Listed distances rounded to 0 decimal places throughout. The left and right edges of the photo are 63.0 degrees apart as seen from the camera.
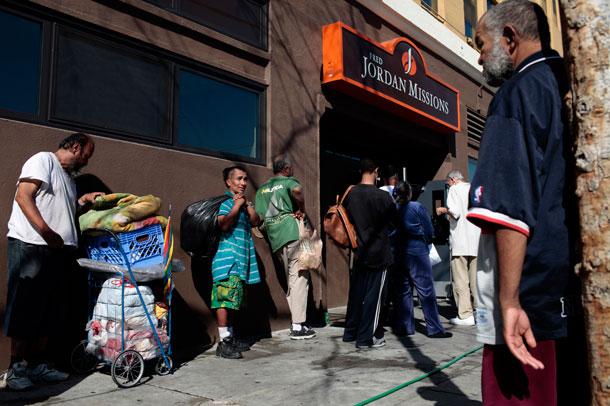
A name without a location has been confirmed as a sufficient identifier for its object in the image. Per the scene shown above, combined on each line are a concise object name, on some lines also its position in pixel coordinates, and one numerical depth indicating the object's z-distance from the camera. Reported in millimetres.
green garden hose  3441
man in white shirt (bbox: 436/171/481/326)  6855
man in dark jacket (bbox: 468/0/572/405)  1636
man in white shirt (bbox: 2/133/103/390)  3738
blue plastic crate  4156
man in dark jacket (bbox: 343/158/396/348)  5336
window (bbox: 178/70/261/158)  5773
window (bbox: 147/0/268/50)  5762
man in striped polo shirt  4887
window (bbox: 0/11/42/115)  4281
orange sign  7566
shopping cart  3920
